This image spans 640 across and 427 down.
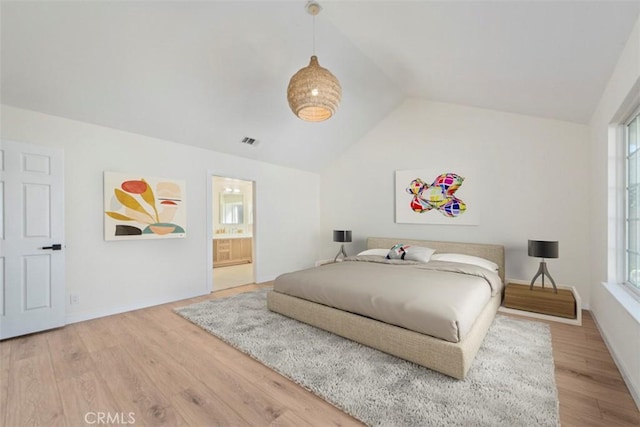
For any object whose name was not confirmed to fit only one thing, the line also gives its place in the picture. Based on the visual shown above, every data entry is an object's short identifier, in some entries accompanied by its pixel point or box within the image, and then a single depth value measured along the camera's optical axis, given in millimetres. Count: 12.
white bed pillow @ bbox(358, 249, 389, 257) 4637
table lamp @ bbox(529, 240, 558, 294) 3322
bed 2062
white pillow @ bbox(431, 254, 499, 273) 3728
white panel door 2764
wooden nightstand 3133
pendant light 2453
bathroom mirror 7723
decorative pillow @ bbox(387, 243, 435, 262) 3996
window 2311
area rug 1674
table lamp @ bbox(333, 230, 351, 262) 5281
